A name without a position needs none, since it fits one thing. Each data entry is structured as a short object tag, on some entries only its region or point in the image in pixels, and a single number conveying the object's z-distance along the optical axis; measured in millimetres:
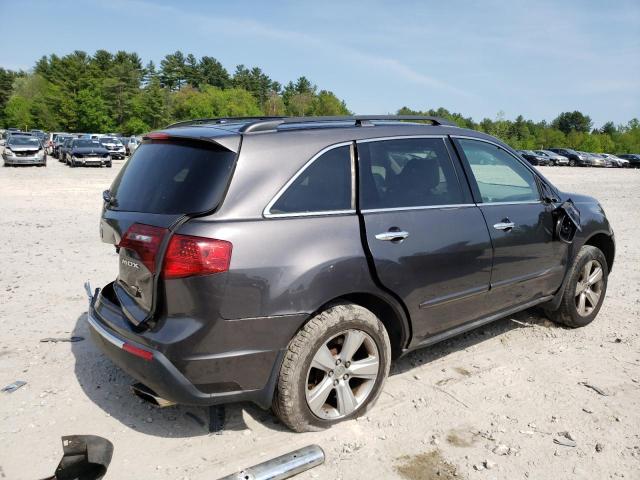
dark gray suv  2670
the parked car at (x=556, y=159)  53812
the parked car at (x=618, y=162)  54562
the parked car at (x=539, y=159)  52531
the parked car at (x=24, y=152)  25656
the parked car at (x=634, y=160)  55375
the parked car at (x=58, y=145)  33881
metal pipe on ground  2689
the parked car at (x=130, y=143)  40162
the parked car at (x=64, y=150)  29556
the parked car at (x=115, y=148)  36084
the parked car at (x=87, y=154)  27406
